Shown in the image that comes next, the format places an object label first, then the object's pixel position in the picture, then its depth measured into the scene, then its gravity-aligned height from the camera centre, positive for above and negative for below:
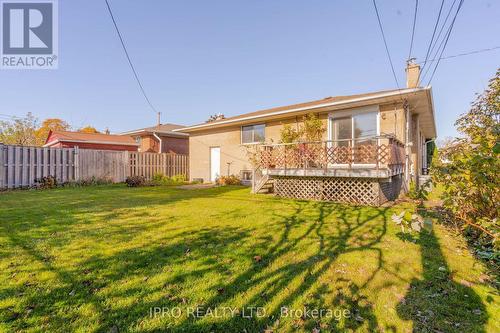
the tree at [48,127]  33.72 +6.40
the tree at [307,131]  11.23 +1.78
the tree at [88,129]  38.53 +6.39
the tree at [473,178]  3.33 -0.13
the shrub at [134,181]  13.21 -0.62
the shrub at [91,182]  13.10 -0.67
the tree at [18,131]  28.89 +4.64
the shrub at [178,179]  16.44 -0.64
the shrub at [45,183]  11.88 -0.64
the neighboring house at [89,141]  20.88 +2.54
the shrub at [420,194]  2.90 -0.29
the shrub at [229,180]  13.89 -0.59
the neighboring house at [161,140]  20.92 +2.62
